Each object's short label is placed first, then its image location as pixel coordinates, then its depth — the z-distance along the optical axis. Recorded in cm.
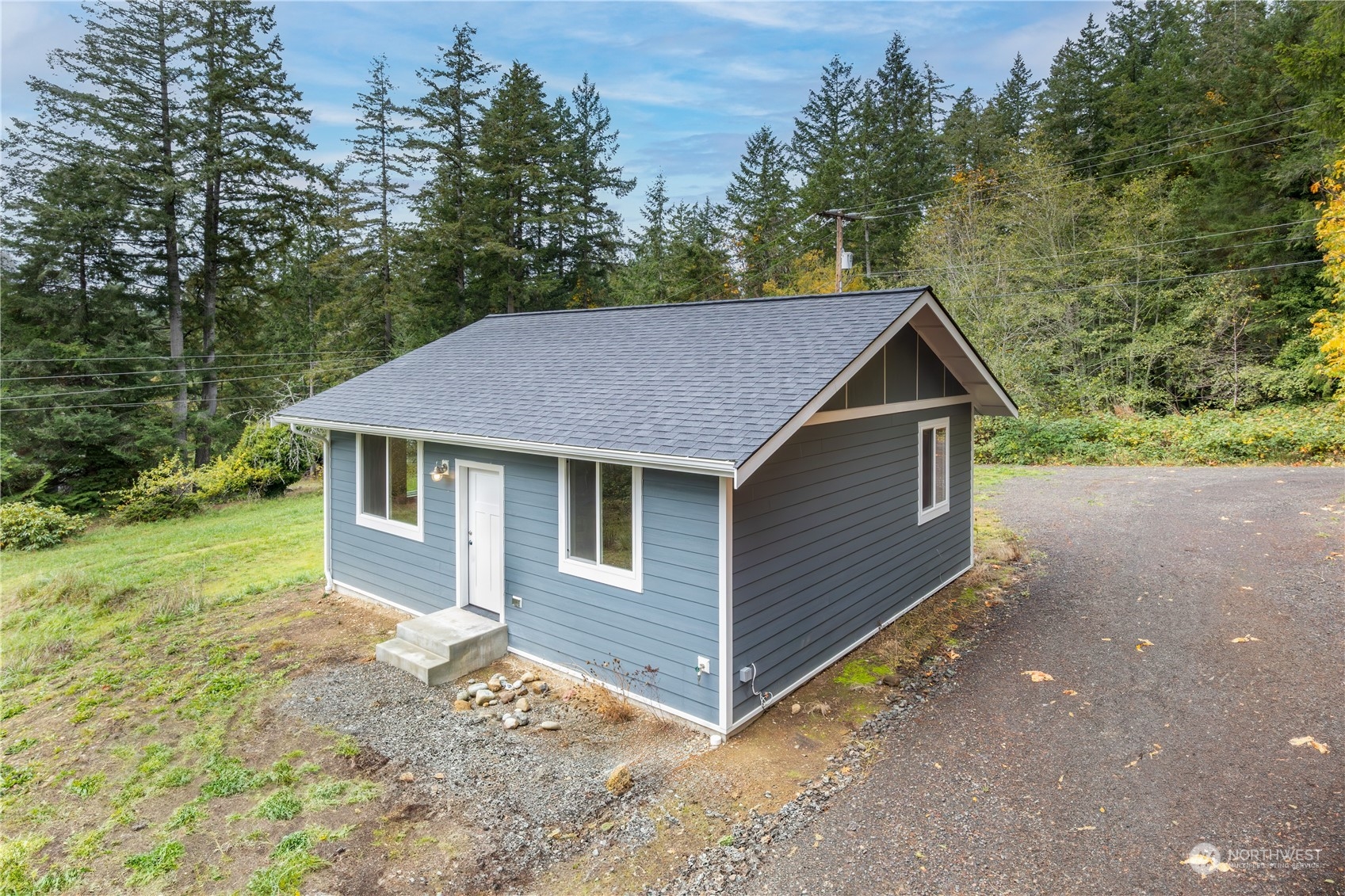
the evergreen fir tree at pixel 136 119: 1914
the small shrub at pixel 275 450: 1945
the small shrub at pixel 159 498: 1728
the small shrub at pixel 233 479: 1845
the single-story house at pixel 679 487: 538
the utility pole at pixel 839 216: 1766
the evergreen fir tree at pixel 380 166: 2384
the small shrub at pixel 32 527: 1439
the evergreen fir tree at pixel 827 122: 3041
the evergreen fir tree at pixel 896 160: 2802
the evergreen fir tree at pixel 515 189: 2411
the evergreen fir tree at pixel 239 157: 2056
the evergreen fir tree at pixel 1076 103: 2534
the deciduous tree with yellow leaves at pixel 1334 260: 1145
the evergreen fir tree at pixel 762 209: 2931
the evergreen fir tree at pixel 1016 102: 2836
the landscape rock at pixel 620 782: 462
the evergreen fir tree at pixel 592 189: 2752
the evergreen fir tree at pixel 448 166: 2420
